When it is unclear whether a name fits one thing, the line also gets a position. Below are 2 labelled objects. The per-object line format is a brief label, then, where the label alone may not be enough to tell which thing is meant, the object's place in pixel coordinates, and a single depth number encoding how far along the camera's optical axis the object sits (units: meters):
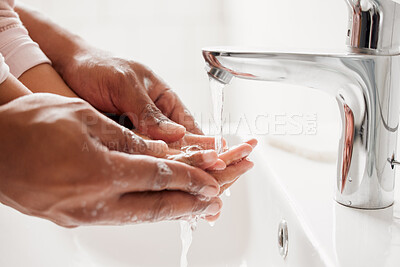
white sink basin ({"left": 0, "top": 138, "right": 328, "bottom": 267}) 0.60
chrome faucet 0.47
